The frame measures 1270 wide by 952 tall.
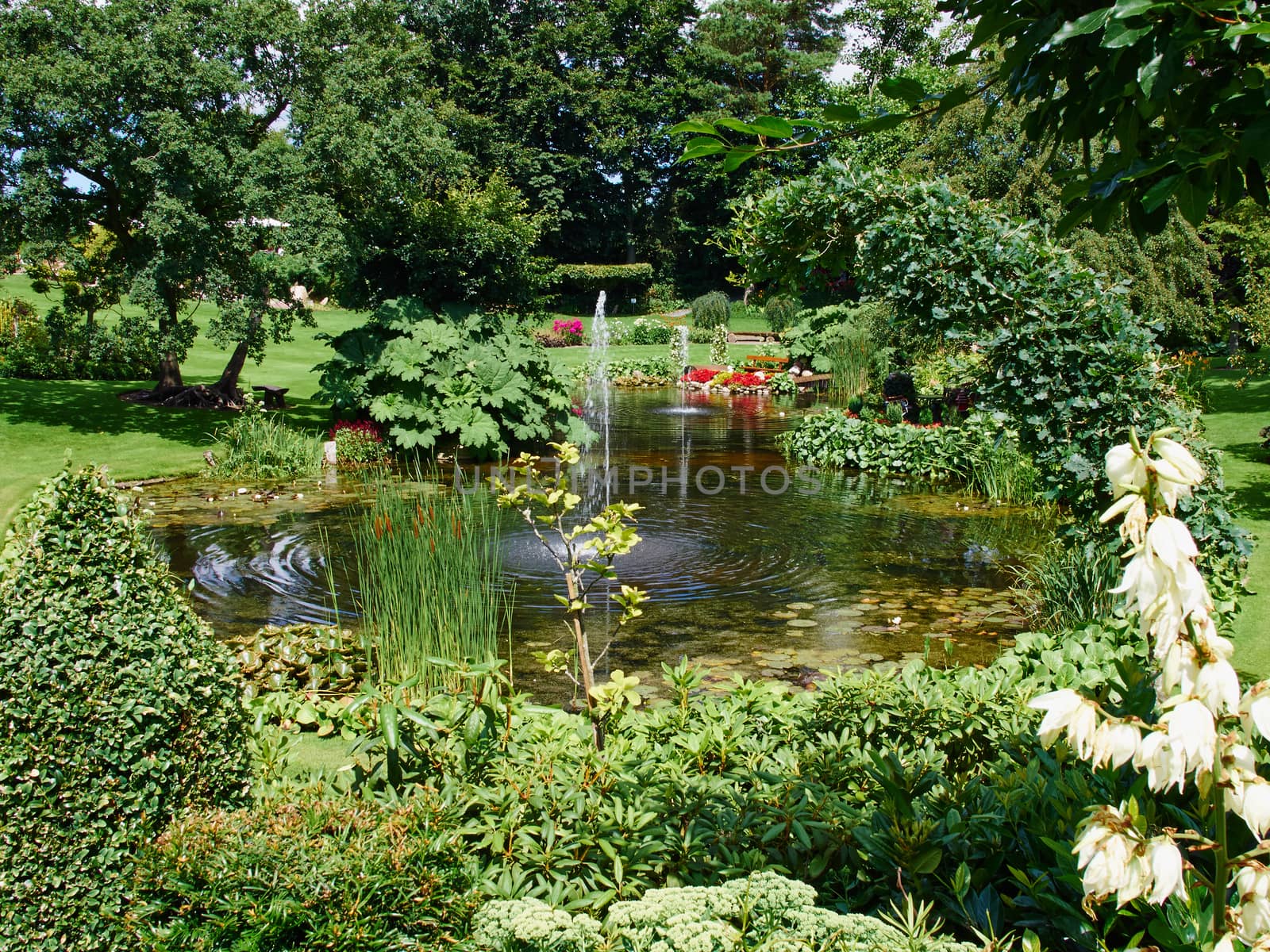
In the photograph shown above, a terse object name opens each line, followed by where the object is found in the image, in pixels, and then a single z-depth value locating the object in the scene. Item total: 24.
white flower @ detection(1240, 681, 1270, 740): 1.34
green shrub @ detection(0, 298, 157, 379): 18.05
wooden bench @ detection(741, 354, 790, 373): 25.25
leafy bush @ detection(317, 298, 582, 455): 13.67
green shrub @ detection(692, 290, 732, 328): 35.97
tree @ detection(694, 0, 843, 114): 44.88
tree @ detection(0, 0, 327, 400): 12.24
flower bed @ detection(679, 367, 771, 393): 23.77
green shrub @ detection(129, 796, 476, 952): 2.30
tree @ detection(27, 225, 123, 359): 14.21
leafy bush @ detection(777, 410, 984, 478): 12.34
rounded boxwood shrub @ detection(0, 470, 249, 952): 2.55
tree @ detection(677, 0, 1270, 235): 1.71
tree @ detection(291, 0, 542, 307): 13.65
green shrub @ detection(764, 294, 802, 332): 34.31
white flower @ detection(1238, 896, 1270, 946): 1.41
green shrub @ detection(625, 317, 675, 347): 33.41
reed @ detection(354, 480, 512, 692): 4.93
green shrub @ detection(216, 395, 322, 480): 11.95
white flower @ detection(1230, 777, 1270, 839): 1.38
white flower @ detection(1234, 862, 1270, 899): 1.40
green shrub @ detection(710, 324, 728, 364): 27.67
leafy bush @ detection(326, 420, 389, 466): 13.11
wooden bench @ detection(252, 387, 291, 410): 16.45
